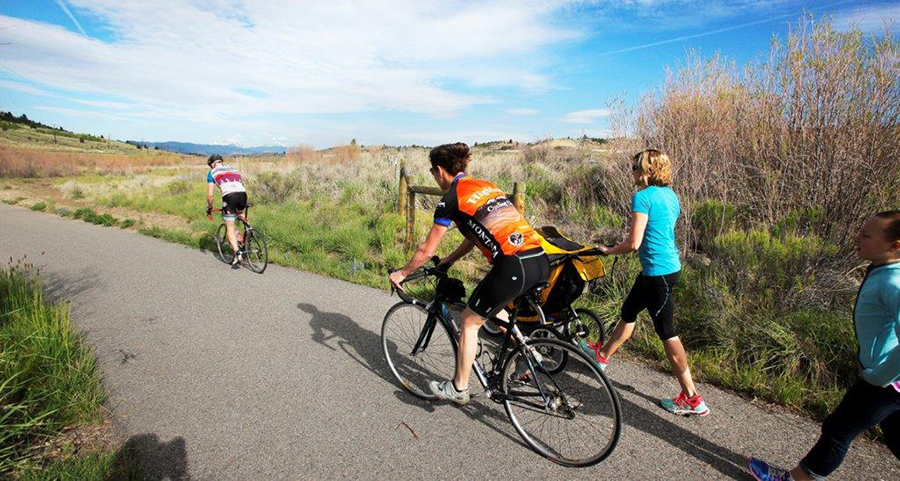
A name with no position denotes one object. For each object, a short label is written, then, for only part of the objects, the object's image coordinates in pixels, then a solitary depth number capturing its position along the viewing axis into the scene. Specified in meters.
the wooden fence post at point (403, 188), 9.00
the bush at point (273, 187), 14.82
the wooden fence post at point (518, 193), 6.36
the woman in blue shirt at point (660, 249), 3.23
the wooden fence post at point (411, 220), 8.17
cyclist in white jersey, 7.76
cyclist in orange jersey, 2.88
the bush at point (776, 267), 4.60
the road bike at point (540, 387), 2.92
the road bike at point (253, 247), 7.58
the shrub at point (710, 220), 6.69
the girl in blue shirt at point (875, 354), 2.08
